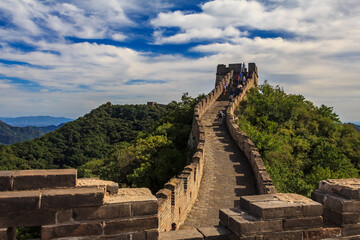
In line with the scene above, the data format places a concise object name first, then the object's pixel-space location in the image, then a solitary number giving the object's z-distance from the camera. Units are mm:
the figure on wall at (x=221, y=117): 18538
